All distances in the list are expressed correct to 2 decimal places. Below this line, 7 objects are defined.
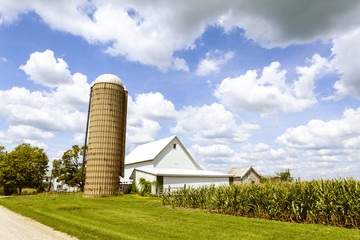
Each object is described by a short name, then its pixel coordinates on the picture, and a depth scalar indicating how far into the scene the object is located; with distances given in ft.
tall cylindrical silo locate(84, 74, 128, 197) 111.14
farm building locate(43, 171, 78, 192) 252.50
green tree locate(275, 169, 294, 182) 149.69
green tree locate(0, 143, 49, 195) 136.05
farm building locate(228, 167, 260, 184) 156.76
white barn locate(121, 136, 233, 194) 110.73
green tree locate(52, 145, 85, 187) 149.47
